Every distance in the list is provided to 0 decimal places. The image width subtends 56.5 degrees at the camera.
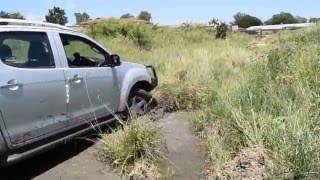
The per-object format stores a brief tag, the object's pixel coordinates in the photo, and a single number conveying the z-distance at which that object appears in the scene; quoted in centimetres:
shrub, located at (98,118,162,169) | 380
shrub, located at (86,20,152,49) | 1705
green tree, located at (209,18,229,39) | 2084
